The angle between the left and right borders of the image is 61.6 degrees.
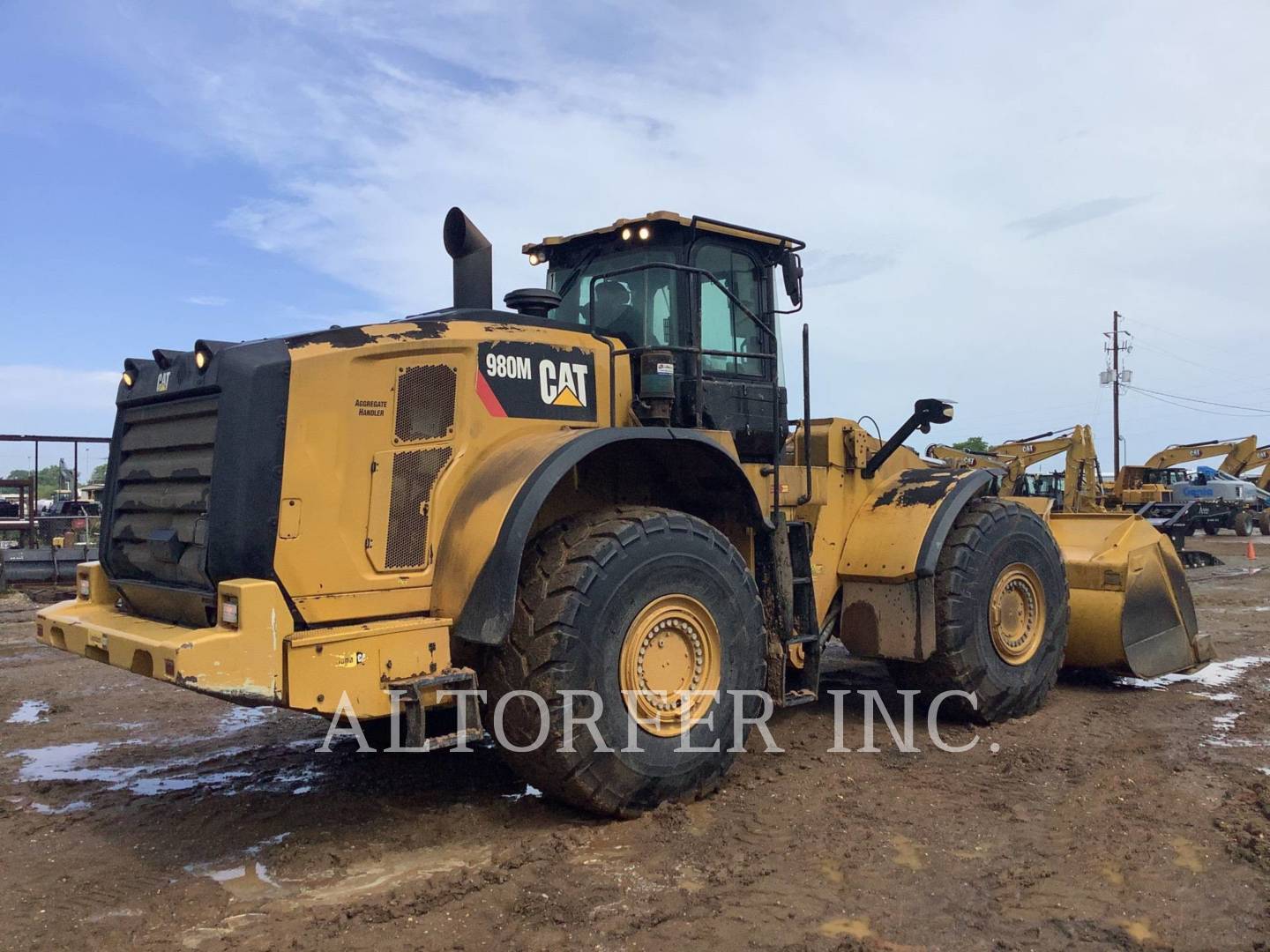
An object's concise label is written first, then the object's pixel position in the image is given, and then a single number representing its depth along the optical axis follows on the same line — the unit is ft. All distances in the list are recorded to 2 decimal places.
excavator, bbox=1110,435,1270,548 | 90.17
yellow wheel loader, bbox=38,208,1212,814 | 13.75
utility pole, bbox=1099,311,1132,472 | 160.56
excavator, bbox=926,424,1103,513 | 70.28
